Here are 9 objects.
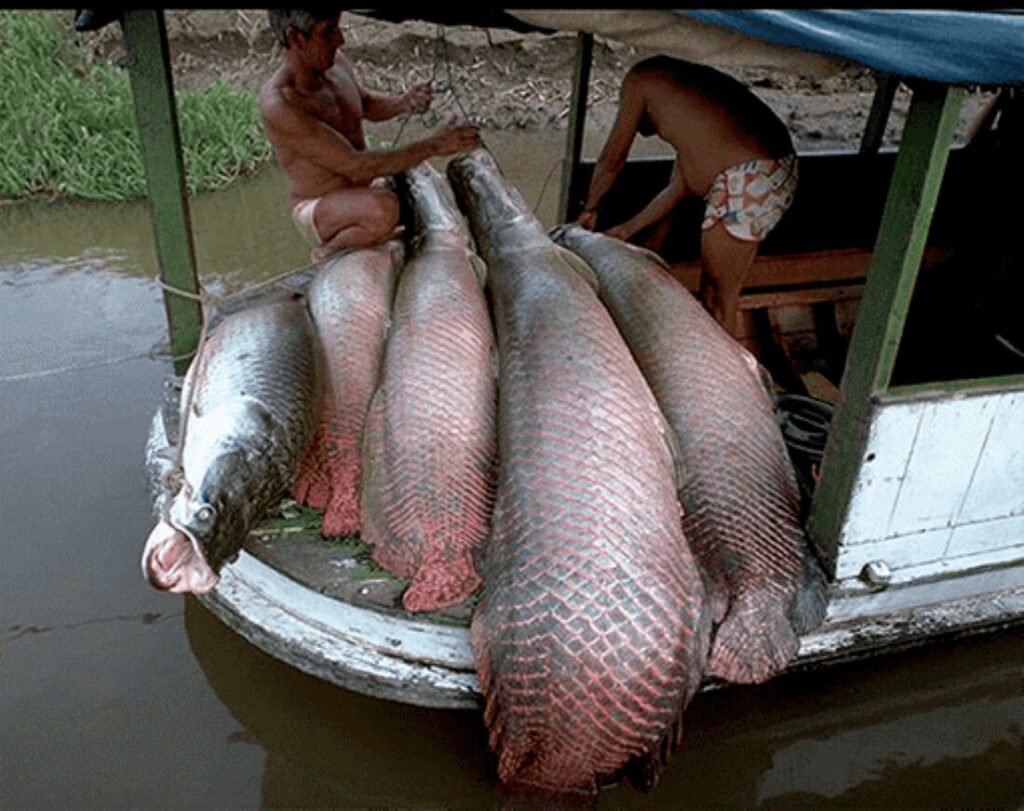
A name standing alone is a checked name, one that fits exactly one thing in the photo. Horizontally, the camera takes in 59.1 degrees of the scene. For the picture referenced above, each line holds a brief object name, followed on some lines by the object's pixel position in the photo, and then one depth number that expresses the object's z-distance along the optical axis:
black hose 3.87
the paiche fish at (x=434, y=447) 2.98
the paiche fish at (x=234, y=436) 2.58
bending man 4.25
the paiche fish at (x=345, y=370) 3.30
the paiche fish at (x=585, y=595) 2.55
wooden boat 2.69
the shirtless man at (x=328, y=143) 4.34
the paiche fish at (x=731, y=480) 2.95
